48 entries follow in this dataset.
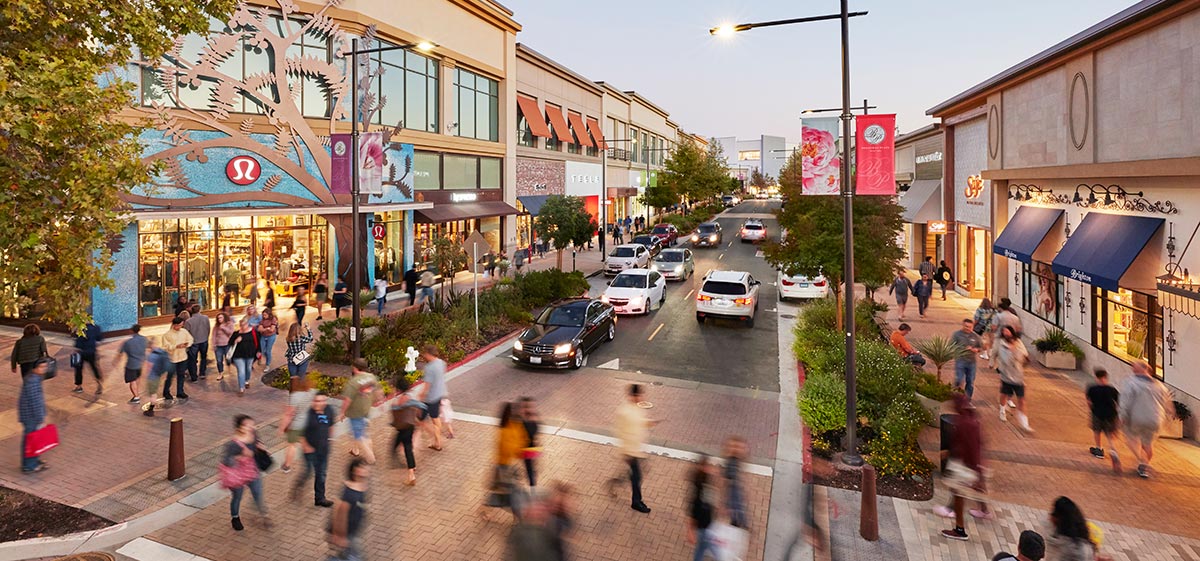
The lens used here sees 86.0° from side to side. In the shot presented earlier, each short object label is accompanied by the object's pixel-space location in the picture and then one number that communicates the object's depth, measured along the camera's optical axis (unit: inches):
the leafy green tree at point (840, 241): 735.7
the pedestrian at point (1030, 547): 225.3
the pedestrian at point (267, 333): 580.1
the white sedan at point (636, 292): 938.7
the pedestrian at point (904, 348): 582.4
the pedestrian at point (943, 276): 1091.9
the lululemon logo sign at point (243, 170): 835.4
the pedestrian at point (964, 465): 319.0
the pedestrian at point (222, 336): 557.0
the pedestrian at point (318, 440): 335.3
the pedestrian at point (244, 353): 532.1
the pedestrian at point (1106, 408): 400.6
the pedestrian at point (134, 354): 490.9
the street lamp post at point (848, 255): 401.7
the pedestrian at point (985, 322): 649.0
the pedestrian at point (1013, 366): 476.1
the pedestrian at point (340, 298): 861.2
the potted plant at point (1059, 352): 643.5
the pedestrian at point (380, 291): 885.8
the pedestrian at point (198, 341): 549.6
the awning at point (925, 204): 1234.6
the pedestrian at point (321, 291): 871.2
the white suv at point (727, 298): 861.8
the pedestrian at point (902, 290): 876.0
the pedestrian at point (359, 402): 373.4
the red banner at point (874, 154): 416.2
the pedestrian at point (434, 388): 418.9
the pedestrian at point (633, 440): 338.0
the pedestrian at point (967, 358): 518.6
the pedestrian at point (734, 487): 276.8
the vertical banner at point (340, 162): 628.9
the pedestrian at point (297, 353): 522.9
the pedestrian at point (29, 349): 470.0
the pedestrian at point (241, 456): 308.5
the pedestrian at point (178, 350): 501.4
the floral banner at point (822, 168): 431.5
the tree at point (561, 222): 1286.9
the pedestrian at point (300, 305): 669.9
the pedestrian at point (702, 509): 273.1
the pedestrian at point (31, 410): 379.9
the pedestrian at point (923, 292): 898.1
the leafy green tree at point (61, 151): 295.7
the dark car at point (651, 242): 1696.0
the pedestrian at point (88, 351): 522.0
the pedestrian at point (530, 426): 343.9
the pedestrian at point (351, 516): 247.8
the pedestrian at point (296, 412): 358.9
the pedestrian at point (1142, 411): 385.7
